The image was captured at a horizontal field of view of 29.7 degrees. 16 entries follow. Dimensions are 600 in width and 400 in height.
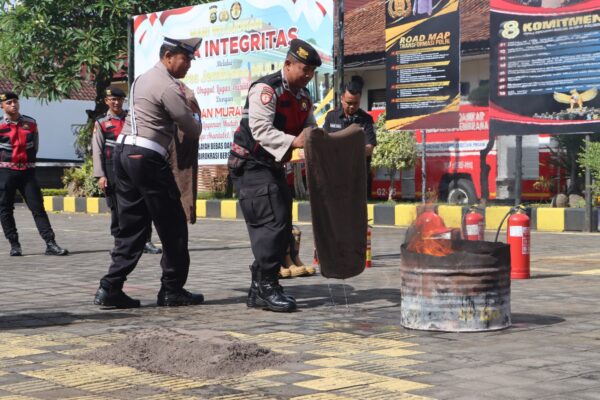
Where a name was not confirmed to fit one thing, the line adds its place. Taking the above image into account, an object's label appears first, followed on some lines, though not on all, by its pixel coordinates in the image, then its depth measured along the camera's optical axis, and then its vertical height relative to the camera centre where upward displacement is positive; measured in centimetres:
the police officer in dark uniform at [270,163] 739 +21
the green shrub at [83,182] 2534 +27
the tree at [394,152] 2142 +81
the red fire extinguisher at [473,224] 1037 -27
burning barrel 645 -55
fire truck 1945 +51
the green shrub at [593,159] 1595 +52
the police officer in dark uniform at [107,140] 1147 +55
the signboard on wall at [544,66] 1570 +185
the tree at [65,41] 2548 +346
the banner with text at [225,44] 2067 +290
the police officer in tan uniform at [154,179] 763 +10
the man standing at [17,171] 1245 +25
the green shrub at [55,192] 2711 +4
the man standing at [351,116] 979 +69
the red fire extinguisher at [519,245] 962 -43
